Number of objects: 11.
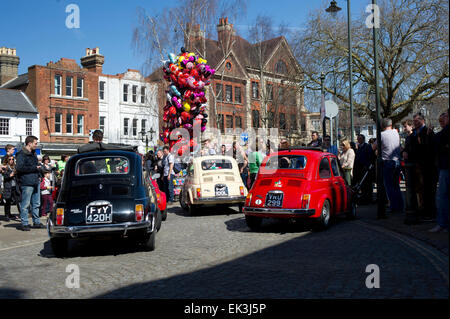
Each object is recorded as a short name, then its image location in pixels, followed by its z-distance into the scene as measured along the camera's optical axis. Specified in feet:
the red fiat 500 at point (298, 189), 29.63
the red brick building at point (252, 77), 95.96
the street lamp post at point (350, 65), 65.76
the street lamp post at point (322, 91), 61.45
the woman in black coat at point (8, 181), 42.96
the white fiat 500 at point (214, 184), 40.55
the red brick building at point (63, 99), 134.62
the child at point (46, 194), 44.55
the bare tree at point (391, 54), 76.33
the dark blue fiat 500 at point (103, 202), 24.07
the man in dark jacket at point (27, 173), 34.73
